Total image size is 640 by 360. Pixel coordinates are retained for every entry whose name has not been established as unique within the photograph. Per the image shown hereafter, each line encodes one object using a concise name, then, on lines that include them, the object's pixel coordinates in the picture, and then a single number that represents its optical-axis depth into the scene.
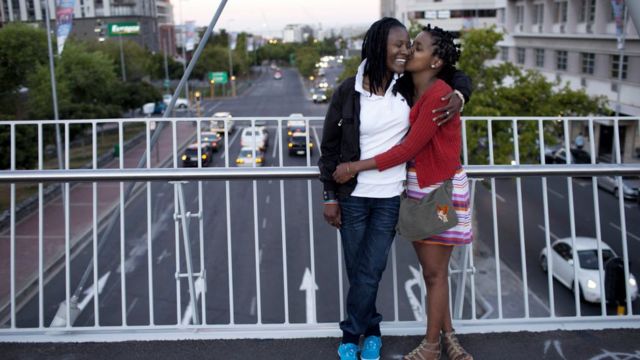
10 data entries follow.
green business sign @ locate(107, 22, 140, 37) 50.97
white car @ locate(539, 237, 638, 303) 13.65
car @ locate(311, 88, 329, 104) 62.58
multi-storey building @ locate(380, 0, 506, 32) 52.56
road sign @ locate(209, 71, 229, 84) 69.81
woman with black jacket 3.31
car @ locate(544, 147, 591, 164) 26.06
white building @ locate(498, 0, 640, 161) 28.62
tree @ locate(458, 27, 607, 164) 17.44
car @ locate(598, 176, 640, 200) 22.05
